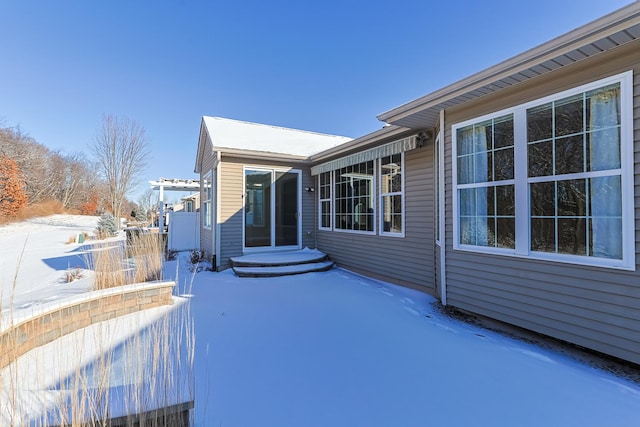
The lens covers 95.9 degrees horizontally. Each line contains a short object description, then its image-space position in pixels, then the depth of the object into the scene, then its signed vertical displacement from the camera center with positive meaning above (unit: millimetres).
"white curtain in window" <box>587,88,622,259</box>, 2703 +357
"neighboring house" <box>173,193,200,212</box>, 16661 +1111
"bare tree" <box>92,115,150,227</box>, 19578 +4682
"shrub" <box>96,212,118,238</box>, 15294 -168
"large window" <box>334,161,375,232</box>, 6430 +504
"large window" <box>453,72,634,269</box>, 2697 +436
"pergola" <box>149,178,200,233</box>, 12617 +1609
